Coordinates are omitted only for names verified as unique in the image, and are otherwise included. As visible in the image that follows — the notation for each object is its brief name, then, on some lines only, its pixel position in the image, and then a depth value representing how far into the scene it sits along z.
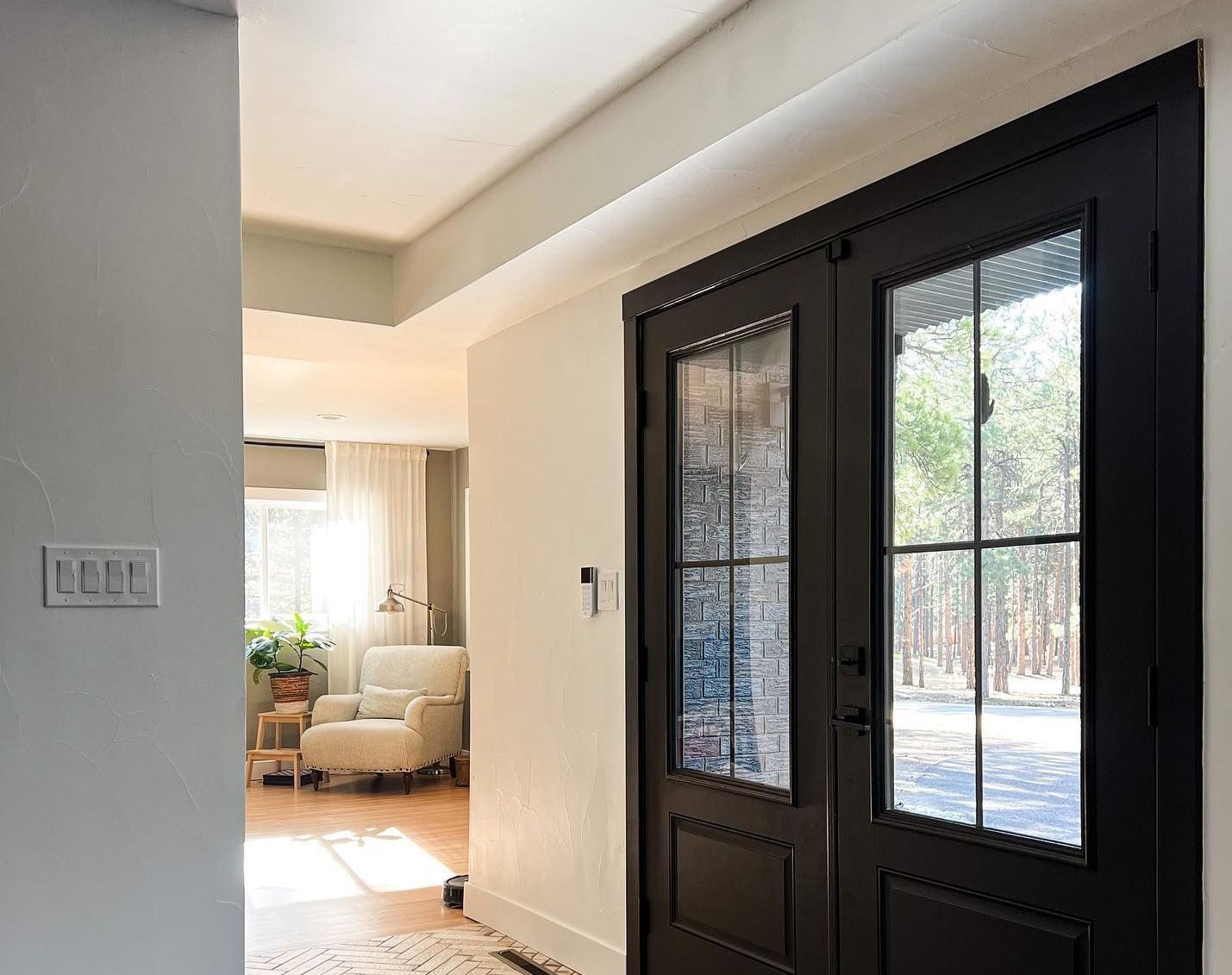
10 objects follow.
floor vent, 3.68
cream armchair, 7.26
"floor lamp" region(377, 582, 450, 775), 7.92
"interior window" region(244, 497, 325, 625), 8.38
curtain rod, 8.48
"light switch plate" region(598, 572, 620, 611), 3.53
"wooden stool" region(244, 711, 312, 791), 7.40
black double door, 2.02
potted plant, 7.84
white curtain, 8.41
